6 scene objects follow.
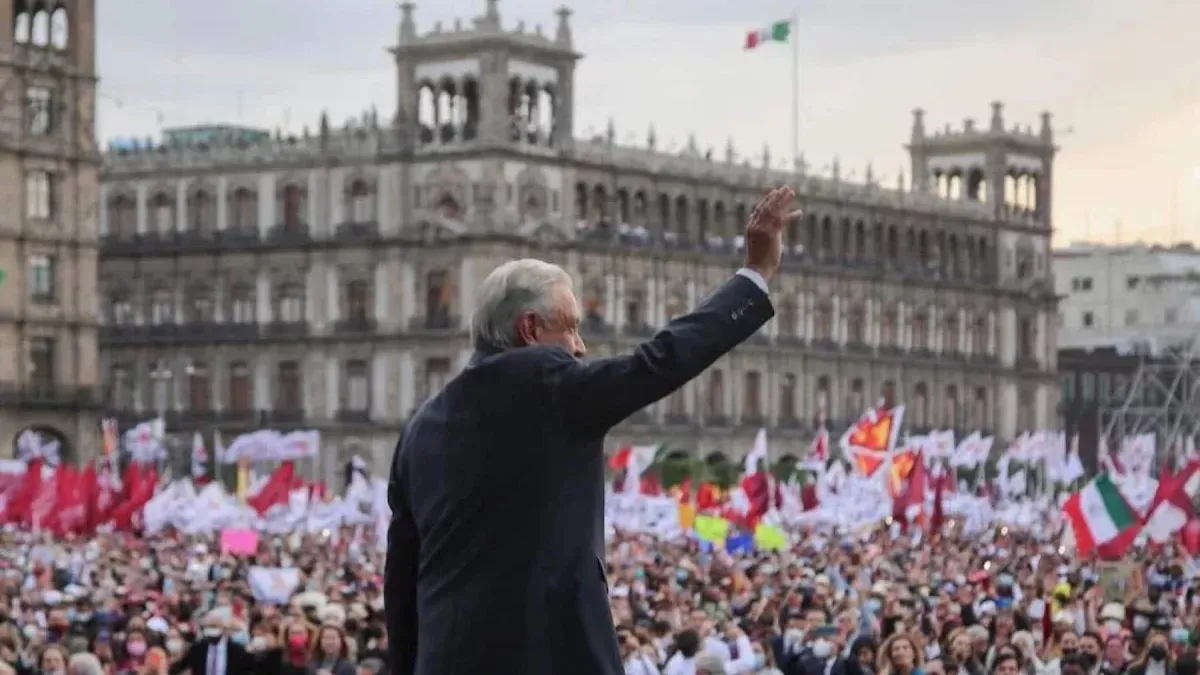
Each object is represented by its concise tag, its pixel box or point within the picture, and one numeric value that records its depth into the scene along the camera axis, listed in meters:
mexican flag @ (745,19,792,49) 87.69
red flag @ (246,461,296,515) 45.62
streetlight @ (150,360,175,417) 87.06
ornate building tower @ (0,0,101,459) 71.88
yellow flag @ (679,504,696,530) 45.41
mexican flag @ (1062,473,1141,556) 29.97
